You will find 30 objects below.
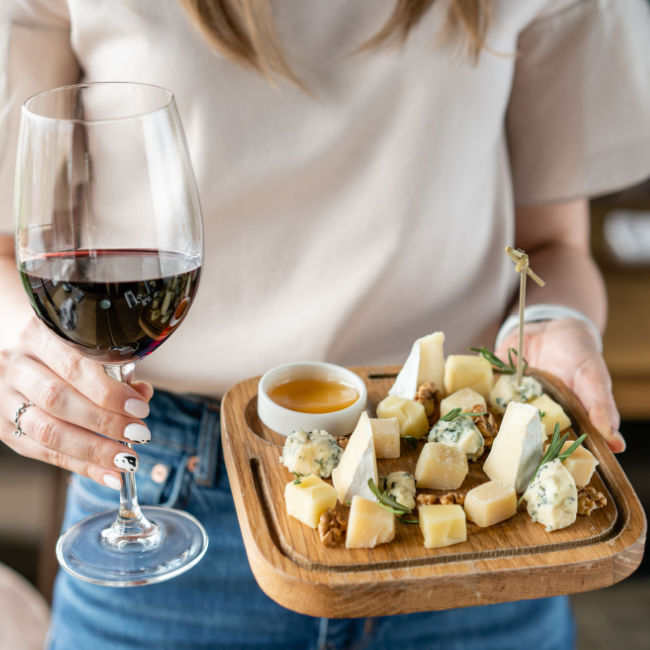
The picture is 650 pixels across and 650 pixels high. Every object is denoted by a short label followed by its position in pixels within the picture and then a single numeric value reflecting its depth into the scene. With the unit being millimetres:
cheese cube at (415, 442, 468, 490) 879
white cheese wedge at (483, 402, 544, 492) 867
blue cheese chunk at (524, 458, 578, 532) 820
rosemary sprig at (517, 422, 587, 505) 881
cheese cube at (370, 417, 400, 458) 927
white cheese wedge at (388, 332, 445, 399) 1012
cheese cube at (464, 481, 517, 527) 825
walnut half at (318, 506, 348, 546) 796
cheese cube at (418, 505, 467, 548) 789
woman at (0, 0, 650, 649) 1108
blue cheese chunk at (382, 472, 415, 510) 841
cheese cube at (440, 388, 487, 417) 990
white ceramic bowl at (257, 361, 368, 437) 961
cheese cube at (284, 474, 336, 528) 809
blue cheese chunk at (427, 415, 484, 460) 922
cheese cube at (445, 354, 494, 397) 1045
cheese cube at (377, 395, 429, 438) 962
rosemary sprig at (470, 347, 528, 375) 1077
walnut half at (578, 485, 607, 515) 865
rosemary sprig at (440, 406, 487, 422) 945
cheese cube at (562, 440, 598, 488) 892
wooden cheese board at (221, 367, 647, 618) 759
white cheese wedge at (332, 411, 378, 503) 835
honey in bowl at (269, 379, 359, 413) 1005
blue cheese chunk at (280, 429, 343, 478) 884
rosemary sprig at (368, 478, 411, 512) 816
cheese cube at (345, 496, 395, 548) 782
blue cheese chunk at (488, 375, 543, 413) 1022
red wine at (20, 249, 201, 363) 754
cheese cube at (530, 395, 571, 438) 992
